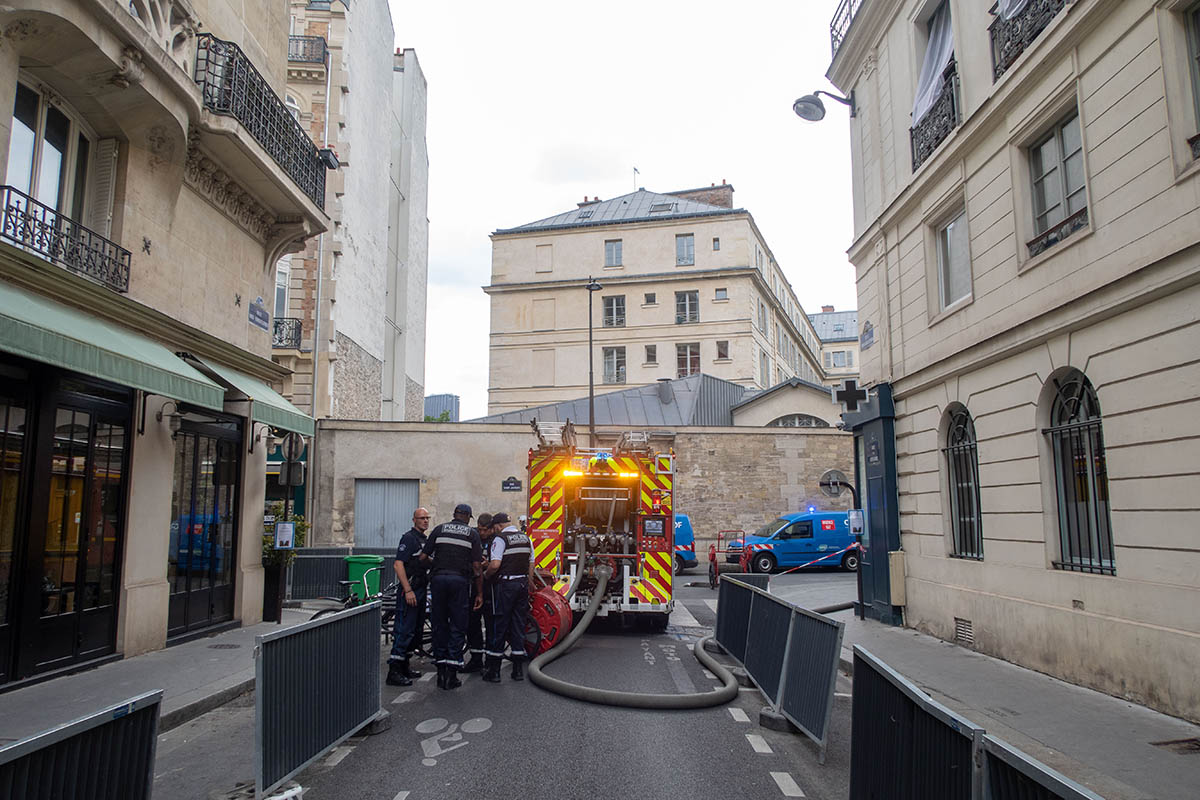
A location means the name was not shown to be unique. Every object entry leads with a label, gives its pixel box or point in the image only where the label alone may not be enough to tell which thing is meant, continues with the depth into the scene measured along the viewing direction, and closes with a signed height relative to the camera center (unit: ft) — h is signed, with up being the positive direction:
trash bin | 45.03 -3.72
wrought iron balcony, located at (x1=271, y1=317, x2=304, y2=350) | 85.71 +17.83
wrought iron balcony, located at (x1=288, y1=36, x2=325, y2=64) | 90.02 +50.03
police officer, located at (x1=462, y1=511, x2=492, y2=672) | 29.60 -4.92
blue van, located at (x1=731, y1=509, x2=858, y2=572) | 77.56 -3.67
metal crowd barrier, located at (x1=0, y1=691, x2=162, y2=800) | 9.37 -3.22
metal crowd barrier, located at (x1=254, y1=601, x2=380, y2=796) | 16.08 -4.09
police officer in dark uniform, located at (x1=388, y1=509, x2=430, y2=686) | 27.17 -3.45
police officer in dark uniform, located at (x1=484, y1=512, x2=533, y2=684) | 28.76 -3.18
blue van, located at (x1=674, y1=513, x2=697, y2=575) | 78.18 -3.96
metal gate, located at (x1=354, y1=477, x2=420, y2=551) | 81.15 -0.62
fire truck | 39.24 -0.89
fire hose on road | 23.53 -5.67
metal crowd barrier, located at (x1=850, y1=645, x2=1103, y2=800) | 9.21 -3.47
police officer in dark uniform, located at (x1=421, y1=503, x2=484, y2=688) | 26.88 -2.83
